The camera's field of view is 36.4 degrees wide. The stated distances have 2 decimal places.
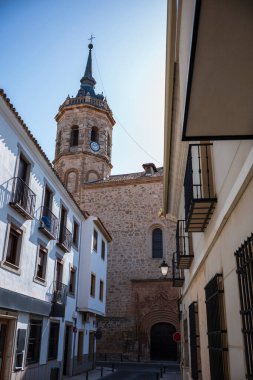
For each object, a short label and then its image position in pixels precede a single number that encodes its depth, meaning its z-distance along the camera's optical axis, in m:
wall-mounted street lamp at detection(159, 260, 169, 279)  14.64
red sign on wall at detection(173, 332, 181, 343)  15.31
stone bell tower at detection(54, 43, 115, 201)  33.69
